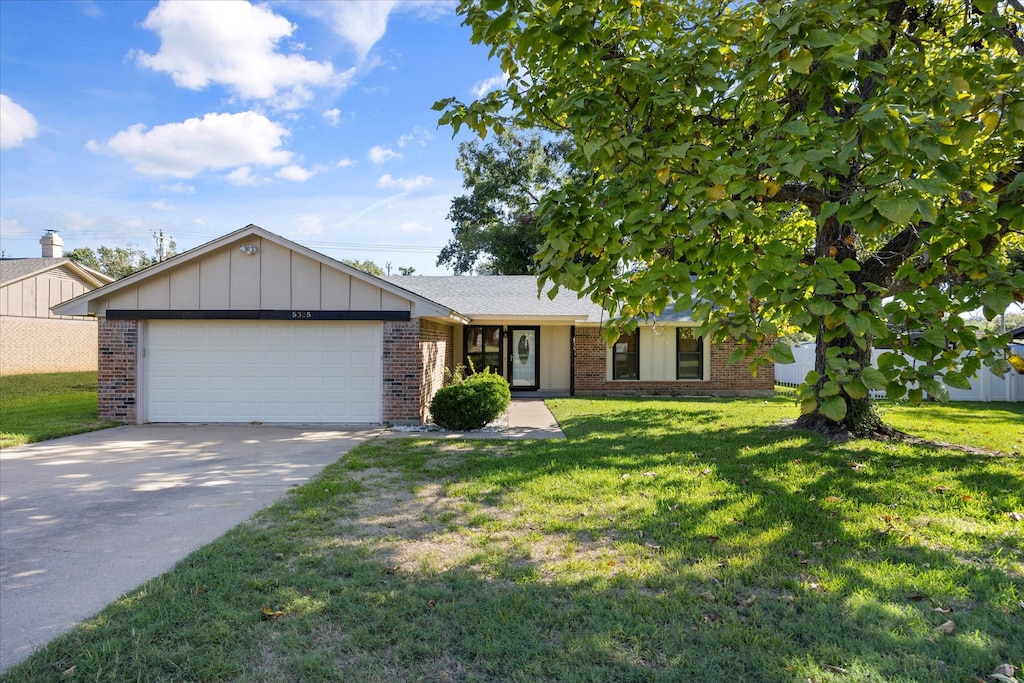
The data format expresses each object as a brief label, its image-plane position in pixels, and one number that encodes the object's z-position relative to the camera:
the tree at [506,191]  29.22
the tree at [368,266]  56.88
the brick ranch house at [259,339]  10.97
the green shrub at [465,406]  10.25
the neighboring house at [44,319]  21.12
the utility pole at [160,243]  37.59
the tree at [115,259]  56.88
